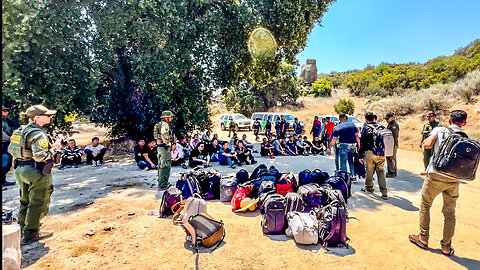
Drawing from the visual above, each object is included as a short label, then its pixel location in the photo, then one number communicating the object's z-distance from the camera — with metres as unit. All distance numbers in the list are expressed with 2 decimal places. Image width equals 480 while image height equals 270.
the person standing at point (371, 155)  5.82
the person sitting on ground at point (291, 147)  12.01
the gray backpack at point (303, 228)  4.17
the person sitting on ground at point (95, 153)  9.93
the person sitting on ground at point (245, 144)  10.74
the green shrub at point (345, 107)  27.88
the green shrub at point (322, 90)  42.91
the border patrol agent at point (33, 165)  4.08
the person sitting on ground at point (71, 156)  9.60
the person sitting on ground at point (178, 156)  9.56
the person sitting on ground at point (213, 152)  10.21
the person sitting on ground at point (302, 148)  12.15
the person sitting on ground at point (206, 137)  10.72
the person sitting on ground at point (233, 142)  10.31
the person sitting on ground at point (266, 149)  11.63
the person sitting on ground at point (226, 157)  9.72
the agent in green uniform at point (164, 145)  6.58
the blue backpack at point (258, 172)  6.33
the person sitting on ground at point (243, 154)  9.94
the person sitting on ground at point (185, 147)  10.11
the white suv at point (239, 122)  23.19
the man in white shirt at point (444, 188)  3.82
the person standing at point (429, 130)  7.41
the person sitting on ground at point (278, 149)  11.91
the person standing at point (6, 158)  6.89
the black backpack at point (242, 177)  6.40
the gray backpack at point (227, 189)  5.94
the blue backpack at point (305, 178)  6.09
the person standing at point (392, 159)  7.33
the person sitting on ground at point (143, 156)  9.14
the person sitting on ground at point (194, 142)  10.10
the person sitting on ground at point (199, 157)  9.48
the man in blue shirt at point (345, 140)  6.90
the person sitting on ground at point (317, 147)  12.33
